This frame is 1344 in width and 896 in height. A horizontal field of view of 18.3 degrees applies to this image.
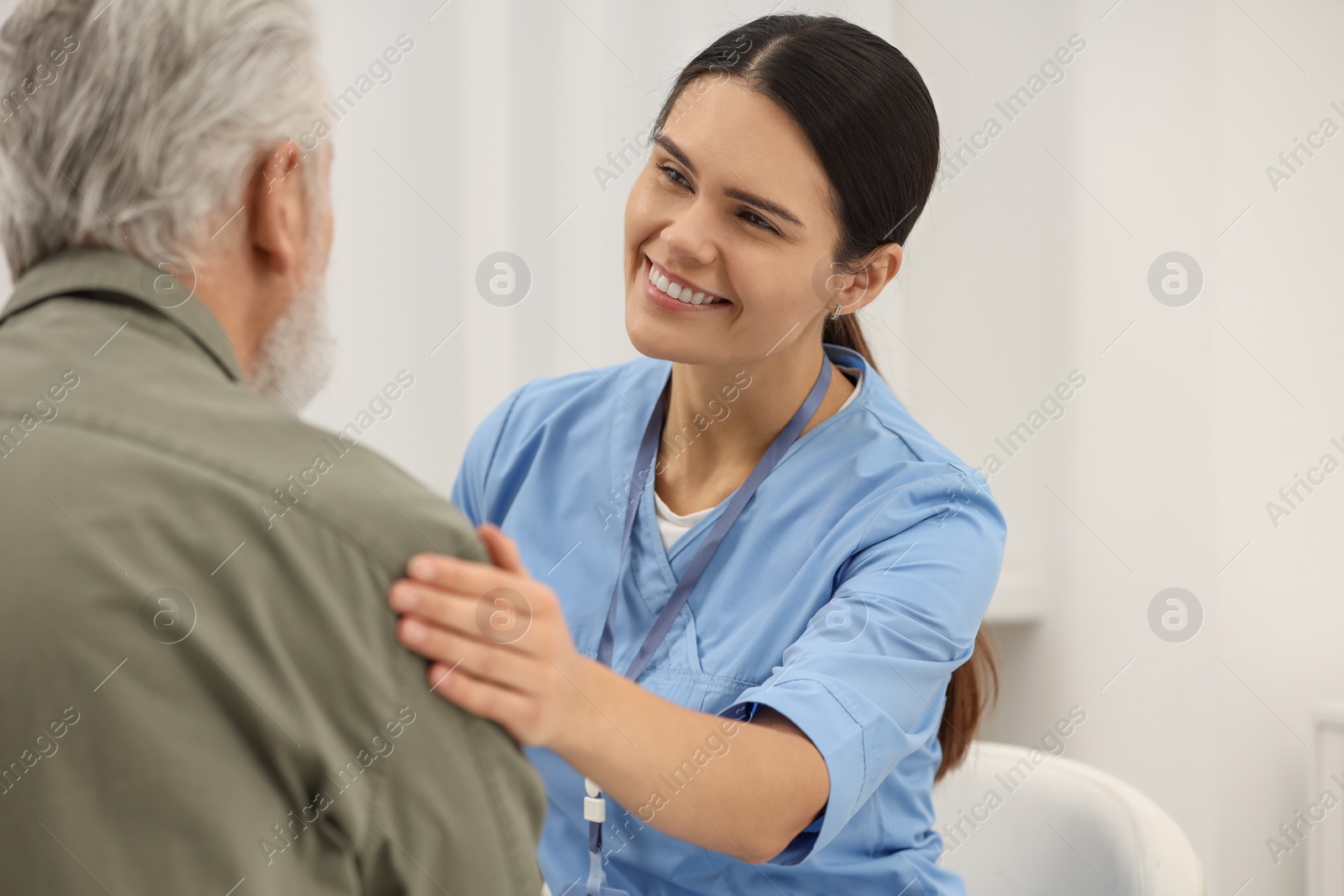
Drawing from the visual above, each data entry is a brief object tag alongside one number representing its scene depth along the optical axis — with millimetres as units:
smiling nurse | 2503
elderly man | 2162
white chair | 2606
